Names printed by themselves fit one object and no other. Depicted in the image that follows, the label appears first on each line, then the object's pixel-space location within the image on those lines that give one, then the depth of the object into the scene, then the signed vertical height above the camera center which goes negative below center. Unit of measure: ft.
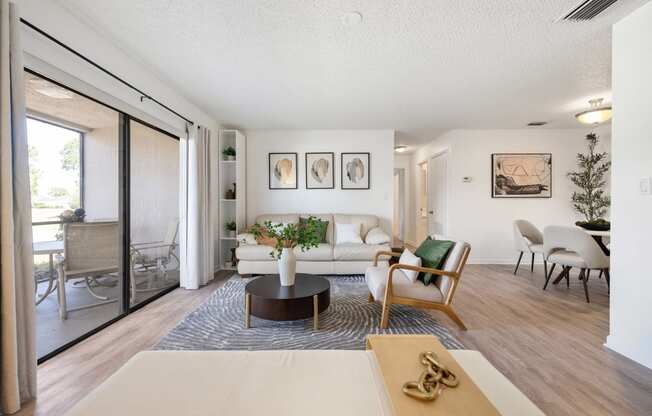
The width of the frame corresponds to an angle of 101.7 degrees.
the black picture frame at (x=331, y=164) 15.98 +2.37
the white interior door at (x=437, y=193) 17.11 +0.68
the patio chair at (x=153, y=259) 9.50 -2.22
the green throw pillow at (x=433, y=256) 8.01 -1.64
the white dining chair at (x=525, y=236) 12.99 -1.66
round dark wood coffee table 7.31 -2.76
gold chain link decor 2.85 -2.04
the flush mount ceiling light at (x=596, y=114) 10.99 +3.76
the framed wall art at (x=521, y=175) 15.85 +1.69
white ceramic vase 8.32 -1.99
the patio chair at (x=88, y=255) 7.48 -1.58
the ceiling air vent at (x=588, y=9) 5.86 +4.44
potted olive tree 14.67 +1.20
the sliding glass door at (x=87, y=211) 6.66 -0.23
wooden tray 2.67 -2.09
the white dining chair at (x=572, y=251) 9.62 -1.82
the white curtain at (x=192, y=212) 11.55 -0.38
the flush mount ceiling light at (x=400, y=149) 21.26 +4.52
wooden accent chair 7.58 -2.55
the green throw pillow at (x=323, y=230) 14.28 -1.46
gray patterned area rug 6.97 -3.68
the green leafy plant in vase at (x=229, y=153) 14.90 +2.84
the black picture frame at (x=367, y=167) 15.98 +2.19
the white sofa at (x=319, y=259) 12.78 -2.70
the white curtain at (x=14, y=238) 4.60 -0.64
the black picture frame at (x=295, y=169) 15.97 +2.07
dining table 10.04 -1.24
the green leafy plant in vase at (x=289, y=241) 8.34 -1.21
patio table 6.72 -1.29
